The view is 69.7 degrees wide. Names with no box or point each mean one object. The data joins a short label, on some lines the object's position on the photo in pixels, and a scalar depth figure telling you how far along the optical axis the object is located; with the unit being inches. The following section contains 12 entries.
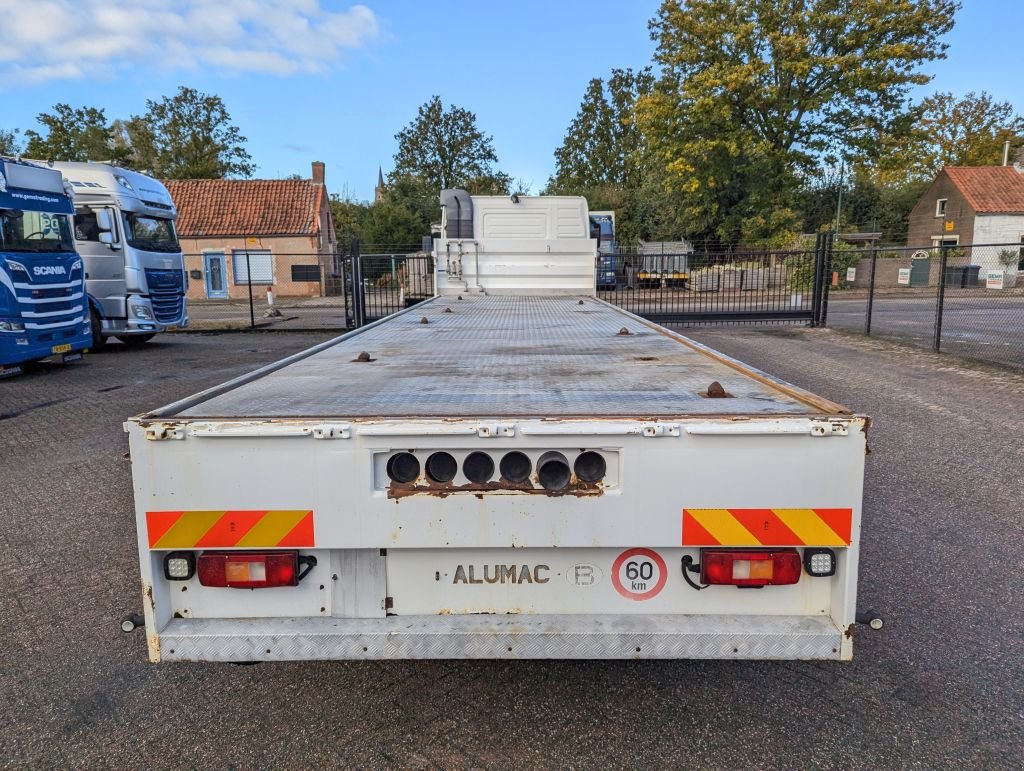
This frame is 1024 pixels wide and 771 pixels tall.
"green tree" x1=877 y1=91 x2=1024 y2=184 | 2204.7
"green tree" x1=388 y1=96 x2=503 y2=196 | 2805.1
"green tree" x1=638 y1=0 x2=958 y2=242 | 1330.0
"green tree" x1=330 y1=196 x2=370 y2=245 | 2090.3
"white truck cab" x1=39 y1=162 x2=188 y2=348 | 569.3
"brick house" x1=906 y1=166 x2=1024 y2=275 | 1726.1
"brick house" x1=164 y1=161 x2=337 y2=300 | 1464.1
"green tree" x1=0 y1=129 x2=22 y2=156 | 2200.3
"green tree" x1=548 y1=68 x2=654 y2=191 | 2610.7
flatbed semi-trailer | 92.6
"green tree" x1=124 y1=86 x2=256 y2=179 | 2165.4
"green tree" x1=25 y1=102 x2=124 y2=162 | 2078.0
